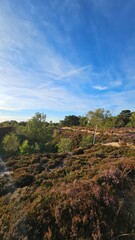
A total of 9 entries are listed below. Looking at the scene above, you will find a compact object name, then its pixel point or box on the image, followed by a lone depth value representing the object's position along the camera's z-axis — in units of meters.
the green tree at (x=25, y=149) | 18.85
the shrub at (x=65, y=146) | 19.90
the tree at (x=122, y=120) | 45.24
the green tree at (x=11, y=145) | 19.14
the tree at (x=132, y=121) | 37.58
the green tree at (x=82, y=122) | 48.48
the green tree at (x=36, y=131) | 27.22
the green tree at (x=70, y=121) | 61.81
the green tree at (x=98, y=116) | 27.72
